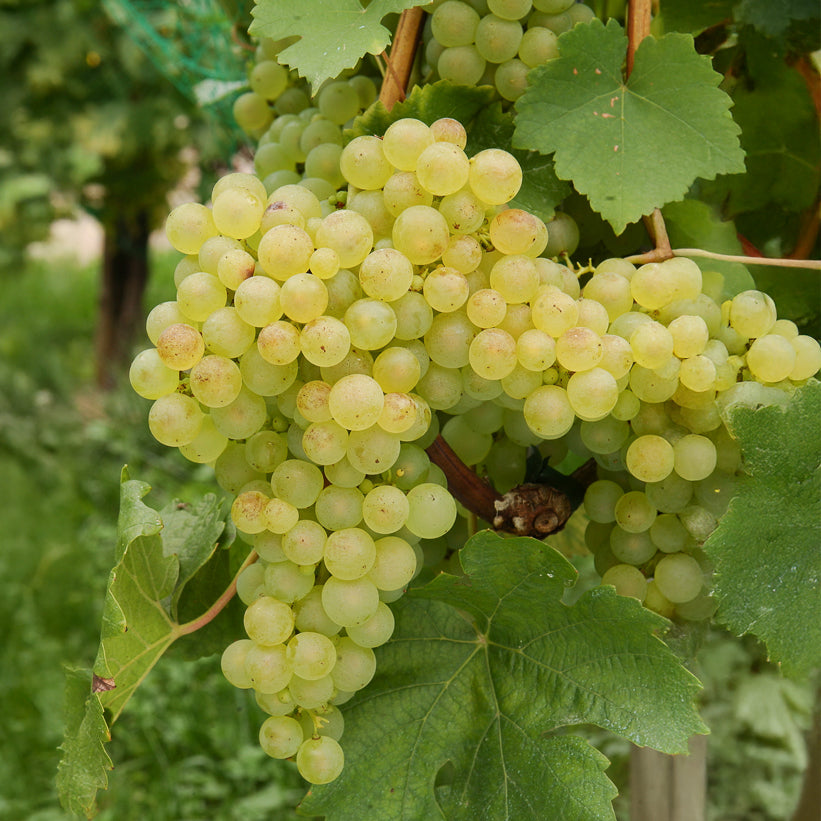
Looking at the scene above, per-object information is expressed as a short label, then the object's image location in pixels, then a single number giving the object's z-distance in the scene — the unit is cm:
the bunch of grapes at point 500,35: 58
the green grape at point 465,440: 61
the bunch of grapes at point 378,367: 48
